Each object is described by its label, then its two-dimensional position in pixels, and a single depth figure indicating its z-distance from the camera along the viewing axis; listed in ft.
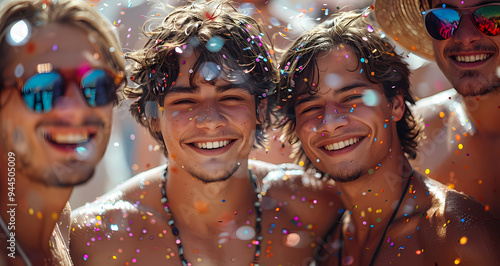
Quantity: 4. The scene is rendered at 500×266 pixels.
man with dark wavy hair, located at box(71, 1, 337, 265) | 2.86
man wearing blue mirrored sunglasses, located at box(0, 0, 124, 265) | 2.36
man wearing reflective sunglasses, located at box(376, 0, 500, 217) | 2.85
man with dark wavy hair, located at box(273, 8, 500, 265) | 2.85
